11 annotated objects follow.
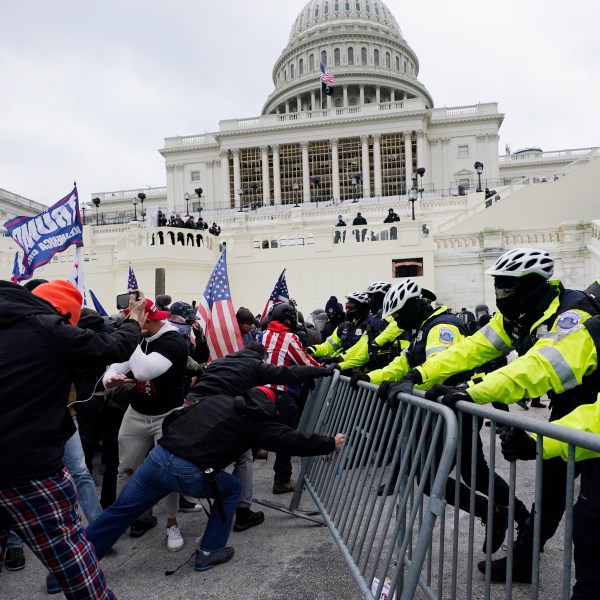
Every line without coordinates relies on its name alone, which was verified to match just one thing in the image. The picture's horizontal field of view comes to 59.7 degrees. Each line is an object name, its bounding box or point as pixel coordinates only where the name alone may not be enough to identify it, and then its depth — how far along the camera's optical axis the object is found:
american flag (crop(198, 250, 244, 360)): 6.43
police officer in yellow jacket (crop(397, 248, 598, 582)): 2.53
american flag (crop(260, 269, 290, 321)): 9.07
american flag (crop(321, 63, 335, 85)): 56.97
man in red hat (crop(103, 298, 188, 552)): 4.18
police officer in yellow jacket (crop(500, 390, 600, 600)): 2.12
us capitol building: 17.91
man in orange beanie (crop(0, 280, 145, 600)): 2.38
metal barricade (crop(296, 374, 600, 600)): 2.17
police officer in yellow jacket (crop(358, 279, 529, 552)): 3.29
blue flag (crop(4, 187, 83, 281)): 8.14
